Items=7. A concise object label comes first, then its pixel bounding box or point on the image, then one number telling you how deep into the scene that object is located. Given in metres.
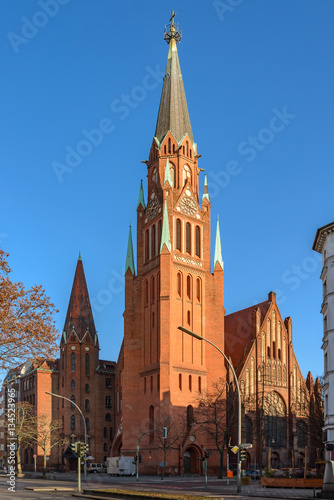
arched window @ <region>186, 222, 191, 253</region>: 76.57
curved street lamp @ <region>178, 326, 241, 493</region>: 30.32
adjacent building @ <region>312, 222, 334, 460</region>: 41.68
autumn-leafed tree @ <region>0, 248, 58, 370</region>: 24.59
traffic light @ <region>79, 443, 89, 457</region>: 35.84
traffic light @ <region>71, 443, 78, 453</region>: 35.95
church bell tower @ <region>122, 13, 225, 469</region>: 70.06
